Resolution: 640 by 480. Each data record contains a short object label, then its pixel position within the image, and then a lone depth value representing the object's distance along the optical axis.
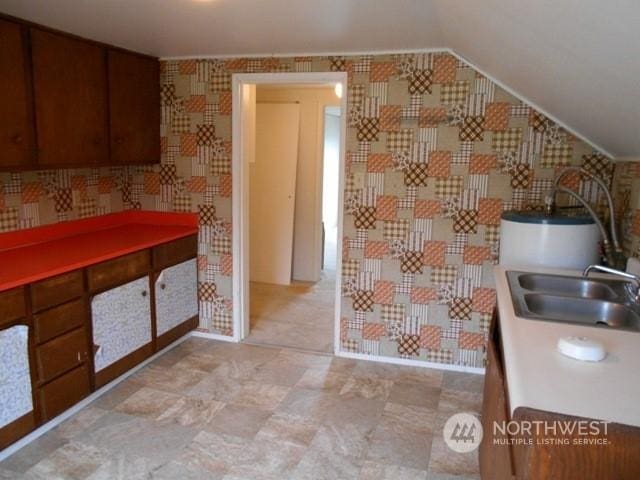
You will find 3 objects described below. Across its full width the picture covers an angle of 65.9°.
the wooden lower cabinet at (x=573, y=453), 0.93
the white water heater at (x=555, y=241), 2.39
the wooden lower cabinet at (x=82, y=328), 2.12
